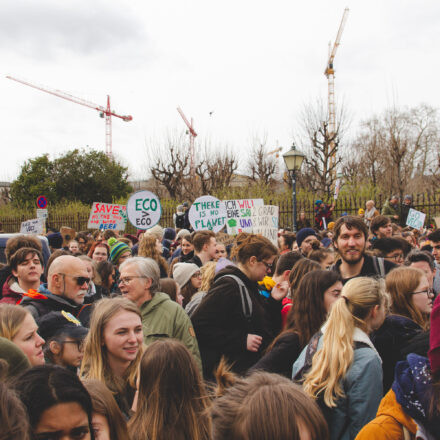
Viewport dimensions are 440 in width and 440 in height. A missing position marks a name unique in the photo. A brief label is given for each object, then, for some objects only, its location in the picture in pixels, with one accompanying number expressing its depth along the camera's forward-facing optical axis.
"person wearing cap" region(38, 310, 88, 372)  2.76
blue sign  13.18
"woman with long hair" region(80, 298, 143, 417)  2.60
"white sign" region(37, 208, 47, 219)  12.57
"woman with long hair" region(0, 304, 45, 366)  2.36
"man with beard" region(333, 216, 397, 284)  3.97
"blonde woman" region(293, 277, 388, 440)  2.27
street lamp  12.17
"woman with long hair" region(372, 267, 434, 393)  2.67
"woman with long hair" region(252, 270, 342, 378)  2.85
